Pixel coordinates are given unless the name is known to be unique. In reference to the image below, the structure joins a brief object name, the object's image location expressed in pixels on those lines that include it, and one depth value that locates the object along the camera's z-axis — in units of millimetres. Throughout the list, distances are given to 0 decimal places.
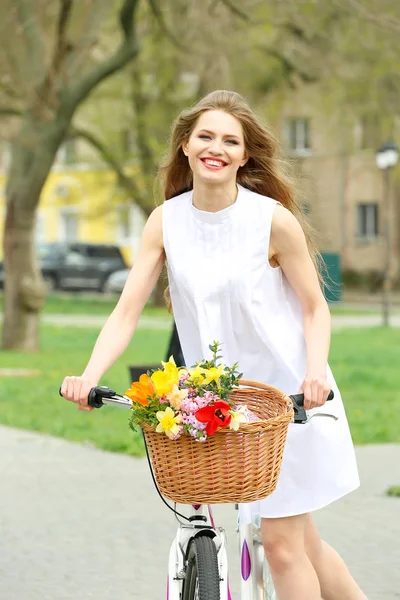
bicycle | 4961
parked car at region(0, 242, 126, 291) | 62264
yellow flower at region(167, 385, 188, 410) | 4632
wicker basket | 4626
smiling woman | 5366
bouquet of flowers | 4584
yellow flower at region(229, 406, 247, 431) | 4589
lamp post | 37077
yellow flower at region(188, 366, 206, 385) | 4708
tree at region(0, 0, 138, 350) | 23440
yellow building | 49966
